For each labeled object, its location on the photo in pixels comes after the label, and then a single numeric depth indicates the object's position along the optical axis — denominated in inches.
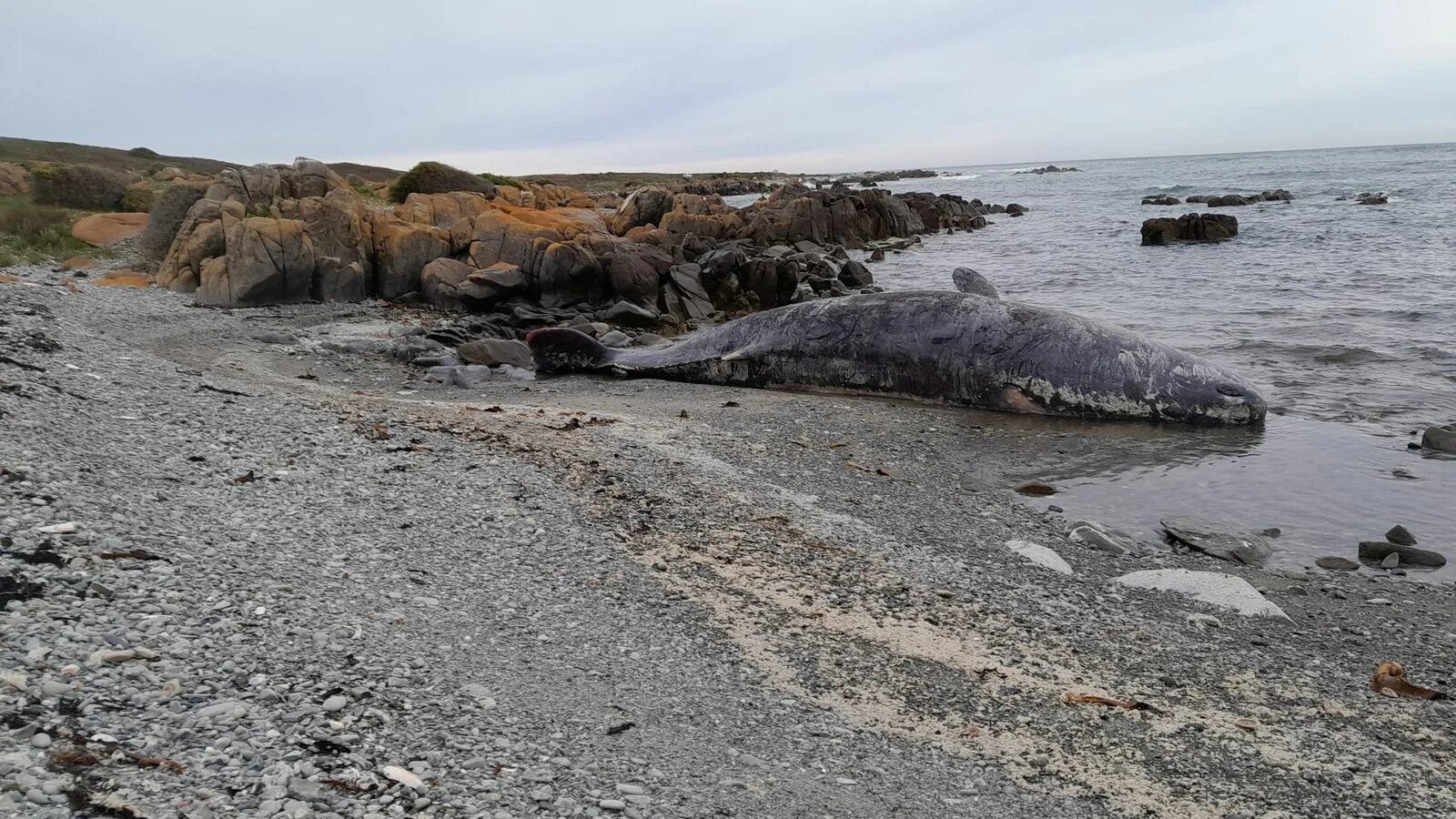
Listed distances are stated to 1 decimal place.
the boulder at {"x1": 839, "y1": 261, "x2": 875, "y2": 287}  735.7
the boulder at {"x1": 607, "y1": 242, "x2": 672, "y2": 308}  603.5
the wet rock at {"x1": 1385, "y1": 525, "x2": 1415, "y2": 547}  223.1
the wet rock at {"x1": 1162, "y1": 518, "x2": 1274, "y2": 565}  219.1
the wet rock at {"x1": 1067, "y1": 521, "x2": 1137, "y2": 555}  222.4
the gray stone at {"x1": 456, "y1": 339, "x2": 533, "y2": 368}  424.5
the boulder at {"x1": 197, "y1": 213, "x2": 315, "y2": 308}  534.6
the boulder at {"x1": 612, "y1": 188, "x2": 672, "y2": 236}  1048.2
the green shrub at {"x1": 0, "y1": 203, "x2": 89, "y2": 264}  637.1
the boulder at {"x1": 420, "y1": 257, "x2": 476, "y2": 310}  577.6
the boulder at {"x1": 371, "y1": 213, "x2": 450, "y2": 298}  601.9
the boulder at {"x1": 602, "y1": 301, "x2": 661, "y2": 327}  560.4
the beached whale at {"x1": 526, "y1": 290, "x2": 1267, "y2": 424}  352.2
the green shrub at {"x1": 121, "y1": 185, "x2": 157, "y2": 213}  934.4
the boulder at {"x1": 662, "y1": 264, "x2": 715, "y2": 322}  620.1
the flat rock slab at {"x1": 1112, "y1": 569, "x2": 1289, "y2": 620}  187.6
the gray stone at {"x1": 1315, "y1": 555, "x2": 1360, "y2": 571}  214.1
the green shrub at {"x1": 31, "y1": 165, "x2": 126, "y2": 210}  905.5
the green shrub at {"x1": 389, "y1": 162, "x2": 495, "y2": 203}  1096.5
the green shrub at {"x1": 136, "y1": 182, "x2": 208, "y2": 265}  650.2
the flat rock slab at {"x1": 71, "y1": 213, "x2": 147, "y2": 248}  728.3
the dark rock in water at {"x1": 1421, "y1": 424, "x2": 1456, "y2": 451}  294.2
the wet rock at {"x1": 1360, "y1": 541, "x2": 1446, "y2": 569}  214.1
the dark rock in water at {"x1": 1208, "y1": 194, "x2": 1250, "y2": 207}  1772.9
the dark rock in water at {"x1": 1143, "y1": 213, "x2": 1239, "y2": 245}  1142.3
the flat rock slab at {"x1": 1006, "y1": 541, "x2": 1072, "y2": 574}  208.4
